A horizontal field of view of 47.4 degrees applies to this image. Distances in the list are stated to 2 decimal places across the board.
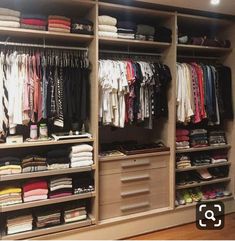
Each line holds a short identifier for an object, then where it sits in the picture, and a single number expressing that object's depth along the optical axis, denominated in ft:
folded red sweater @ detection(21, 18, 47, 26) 6.99
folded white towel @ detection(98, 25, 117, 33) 7.73
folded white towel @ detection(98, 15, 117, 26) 7.70
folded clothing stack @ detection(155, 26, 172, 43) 8.55
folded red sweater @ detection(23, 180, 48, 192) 7.11
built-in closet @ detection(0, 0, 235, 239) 7.43
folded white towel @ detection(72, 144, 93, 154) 7.46
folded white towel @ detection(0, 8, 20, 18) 6.73
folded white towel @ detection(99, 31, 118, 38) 7.73
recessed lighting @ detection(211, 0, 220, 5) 7.68
